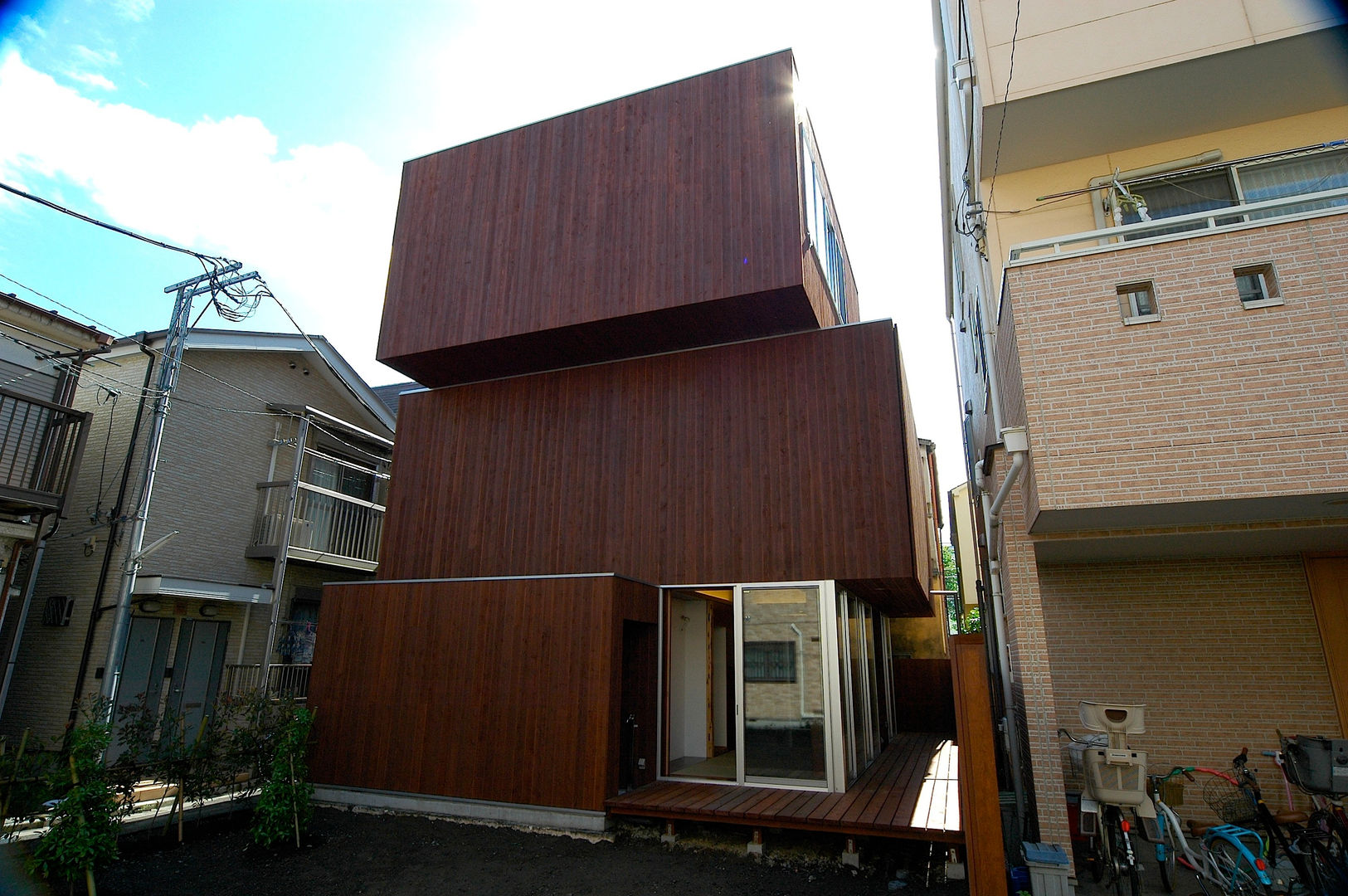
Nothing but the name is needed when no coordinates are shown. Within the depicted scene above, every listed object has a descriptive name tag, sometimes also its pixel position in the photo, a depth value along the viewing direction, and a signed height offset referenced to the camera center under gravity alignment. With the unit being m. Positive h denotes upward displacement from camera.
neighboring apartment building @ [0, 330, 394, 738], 9.11 +1.48
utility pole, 8.13 +2.48
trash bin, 4.94 -1.62
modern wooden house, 7.22 +1.63
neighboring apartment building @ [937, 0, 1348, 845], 4.89 +2.01
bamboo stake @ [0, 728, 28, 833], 5.47 -1.27
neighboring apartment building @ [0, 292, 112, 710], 8.20 +2.34
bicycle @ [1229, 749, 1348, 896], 4.27 -1.33
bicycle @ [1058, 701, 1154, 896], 4.82 -1.00
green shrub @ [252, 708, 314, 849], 6.28 -1.48
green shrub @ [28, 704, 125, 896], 4.82 -1.31
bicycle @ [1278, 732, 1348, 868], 4.35 -0.83
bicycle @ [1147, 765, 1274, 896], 4.72 -1.52
